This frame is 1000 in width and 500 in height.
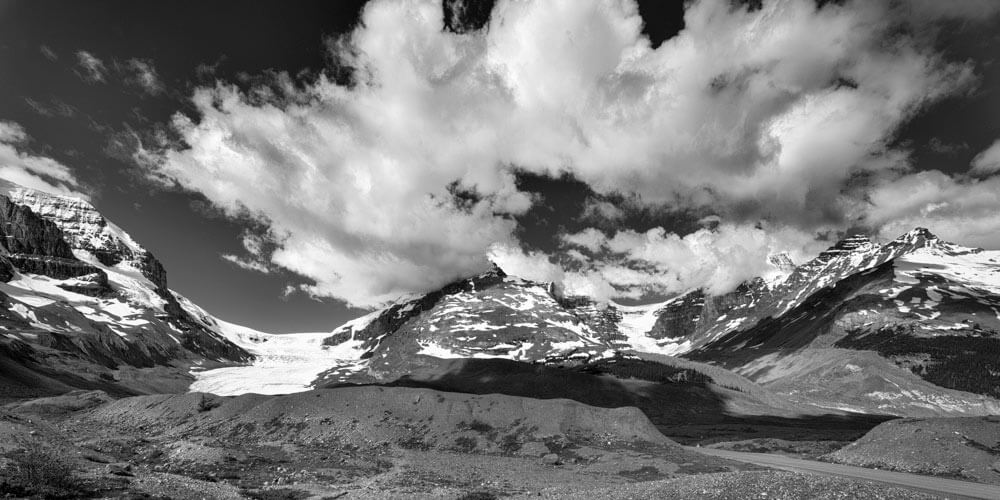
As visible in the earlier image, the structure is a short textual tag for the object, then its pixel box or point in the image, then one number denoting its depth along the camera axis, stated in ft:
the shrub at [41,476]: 99.25
